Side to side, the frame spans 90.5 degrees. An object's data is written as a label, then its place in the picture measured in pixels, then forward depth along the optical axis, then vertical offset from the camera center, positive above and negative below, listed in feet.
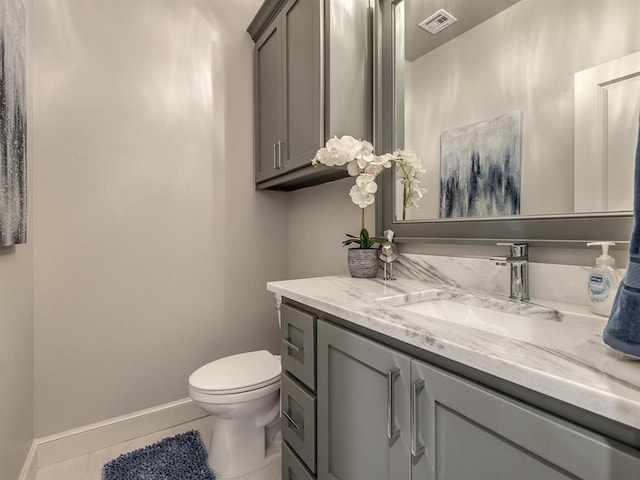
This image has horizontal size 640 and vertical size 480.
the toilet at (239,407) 4.57 -2.55
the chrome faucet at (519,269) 3.11 -0.35
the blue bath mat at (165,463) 4.77 -3.60
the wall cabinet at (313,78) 4.46 +2.39
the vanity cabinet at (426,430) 1.44 -1.16
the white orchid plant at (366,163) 4.18 +0.96
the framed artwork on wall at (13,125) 3.42 +1.35
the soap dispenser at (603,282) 2.46 -0.39
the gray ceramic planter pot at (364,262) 4.53 -0.39
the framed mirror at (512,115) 2.71 +1.27
